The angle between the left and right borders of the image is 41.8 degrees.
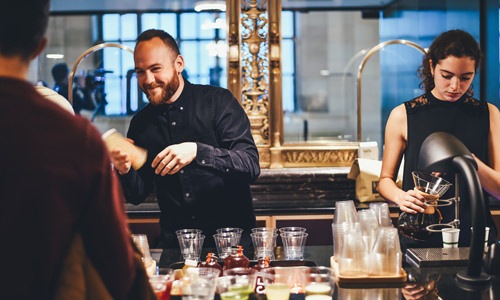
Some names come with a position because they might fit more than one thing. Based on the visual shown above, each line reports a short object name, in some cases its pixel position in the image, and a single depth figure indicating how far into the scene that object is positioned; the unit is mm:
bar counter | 1925
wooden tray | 2064
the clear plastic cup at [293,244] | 2377
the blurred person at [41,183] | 1009
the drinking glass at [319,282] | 1872
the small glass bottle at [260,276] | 1993
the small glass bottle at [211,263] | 2153
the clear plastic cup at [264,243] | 2371
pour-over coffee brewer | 2428
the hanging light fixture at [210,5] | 4617
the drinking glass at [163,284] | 1837
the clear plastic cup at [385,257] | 2076
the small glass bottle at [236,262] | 2148
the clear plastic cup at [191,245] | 2383
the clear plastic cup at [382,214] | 2326
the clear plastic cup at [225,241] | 2395
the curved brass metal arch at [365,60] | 4742
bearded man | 2850
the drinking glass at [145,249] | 2184
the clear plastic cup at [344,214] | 2285
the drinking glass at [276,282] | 1851
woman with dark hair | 2740
